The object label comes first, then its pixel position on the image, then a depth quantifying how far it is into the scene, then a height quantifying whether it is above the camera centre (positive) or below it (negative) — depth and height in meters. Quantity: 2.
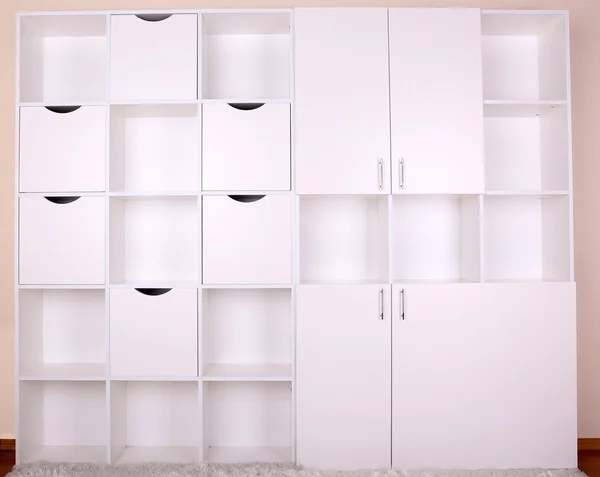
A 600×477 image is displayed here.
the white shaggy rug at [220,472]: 2.51 -1.04
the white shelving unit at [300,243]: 2.58 +0.08
